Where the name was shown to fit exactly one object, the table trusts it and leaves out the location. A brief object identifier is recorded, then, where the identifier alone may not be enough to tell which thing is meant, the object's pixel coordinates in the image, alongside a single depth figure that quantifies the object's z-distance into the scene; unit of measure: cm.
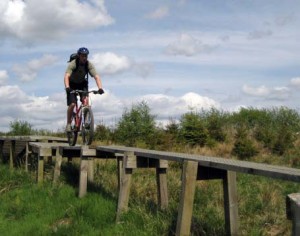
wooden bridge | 469
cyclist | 1043
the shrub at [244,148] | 2361
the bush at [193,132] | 2641
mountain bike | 1031
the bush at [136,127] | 2697
